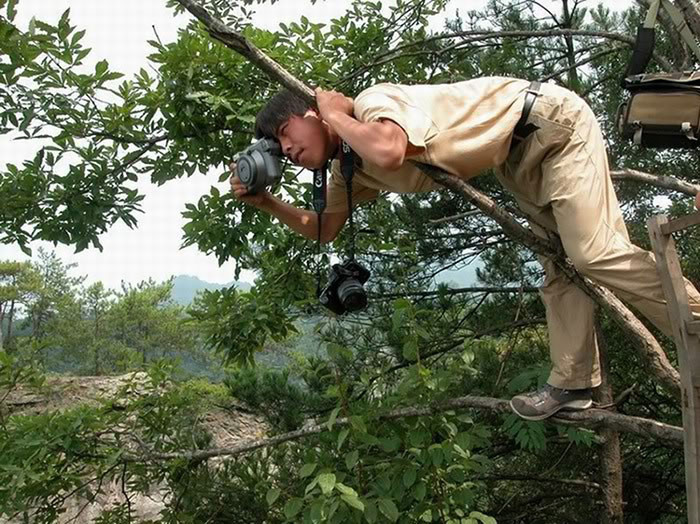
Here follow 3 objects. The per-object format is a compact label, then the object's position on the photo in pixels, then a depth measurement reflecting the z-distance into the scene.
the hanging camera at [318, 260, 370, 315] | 2.04
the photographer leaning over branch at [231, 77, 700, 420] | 1.68
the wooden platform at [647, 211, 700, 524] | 1.48
